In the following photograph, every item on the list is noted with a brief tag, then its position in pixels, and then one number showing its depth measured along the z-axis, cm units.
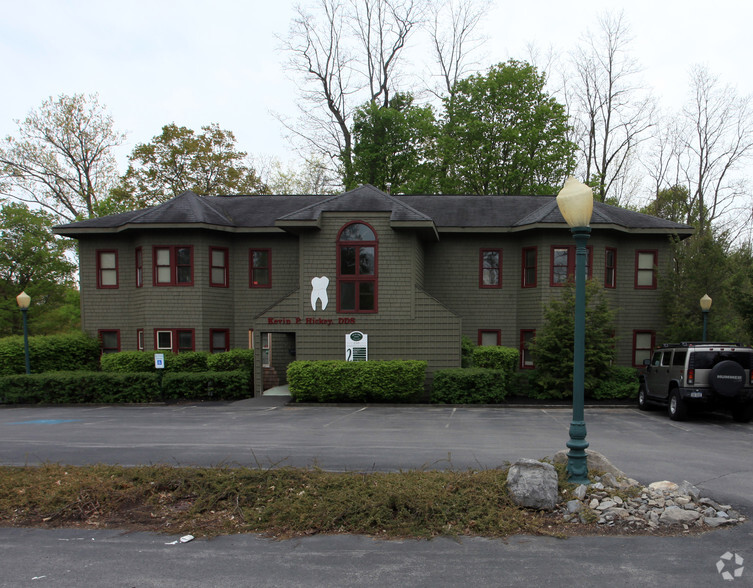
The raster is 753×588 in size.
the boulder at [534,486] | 607
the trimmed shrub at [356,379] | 1641
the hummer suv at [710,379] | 1205
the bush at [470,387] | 1650
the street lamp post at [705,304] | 1628
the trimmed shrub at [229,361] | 1848
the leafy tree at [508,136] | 2928
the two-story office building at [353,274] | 1780
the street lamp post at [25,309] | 1847
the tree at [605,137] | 3412
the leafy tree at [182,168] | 3262
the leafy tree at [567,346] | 1678
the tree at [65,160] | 3266
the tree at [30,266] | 2864
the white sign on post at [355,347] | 1767
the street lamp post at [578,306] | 654
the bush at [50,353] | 1952
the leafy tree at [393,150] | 3241
